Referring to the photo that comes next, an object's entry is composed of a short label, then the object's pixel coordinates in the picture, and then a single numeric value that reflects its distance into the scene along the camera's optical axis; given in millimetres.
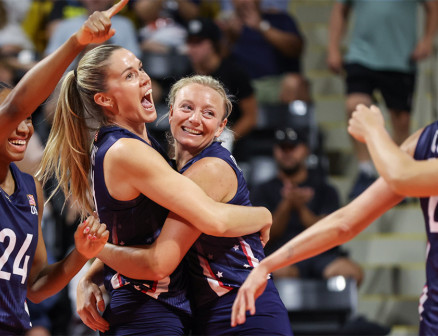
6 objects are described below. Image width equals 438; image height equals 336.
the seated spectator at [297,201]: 11977
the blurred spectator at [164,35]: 14461
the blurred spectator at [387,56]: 13539
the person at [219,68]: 13734
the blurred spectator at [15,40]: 13945
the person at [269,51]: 15148
